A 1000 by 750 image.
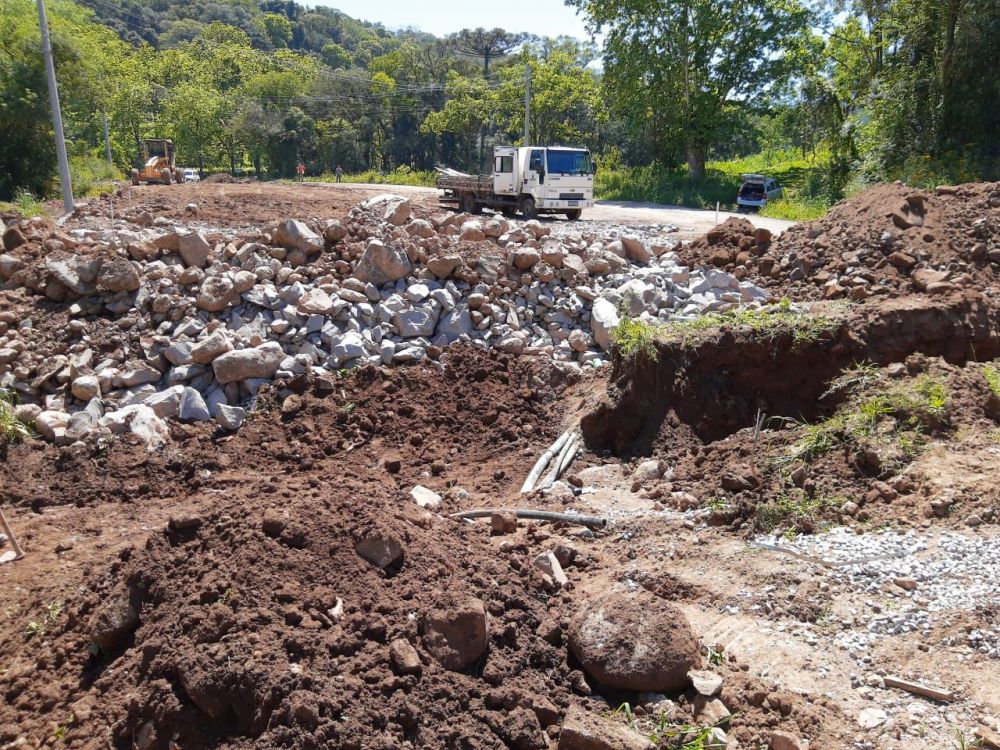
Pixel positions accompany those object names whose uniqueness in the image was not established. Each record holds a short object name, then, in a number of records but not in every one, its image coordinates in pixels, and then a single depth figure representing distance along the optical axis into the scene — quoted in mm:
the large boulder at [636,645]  3256
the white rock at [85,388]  7328
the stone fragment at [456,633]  3248
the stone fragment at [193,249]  8578
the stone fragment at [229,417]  7188
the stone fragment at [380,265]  8500
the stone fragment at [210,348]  7582
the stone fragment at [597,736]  2914
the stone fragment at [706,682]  3188
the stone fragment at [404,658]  3121
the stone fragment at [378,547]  3715
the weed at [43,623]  4008
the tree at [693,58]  25141
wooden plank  3129
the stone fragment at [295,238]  8805
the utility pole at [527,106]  29772
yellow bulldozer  28078
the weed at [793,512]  4676
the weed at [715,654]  3475
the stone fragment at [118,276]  8117
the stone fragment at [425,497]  5664
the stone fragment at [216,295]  8094
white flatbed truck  16750
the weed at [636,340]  6566
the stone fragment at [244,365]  7496
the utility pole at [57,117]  13680
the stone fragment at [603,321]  7996
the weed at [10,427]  6781
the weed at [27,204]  14584
